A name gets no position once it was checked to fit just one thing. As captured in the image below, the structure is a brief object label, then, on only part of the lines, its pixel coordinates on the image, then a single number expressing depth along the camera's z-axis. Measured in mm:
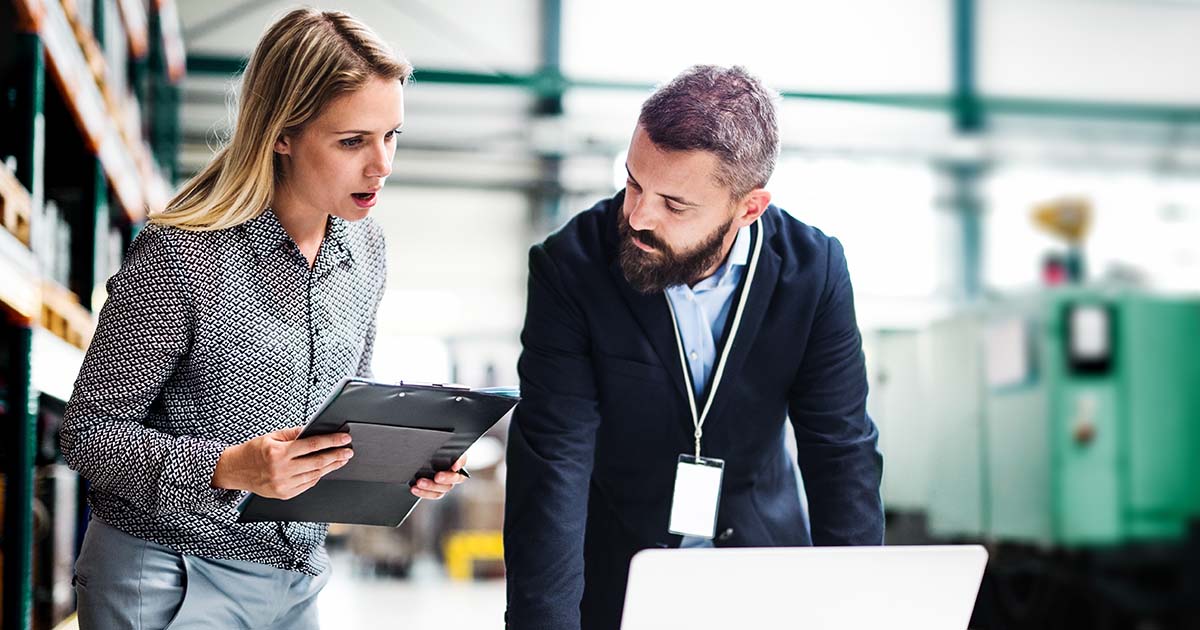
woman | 1195
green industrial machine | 5617
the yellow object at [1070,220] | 7227
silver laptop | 1030
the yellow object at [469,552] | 8516
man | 1532
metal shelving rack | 1934
